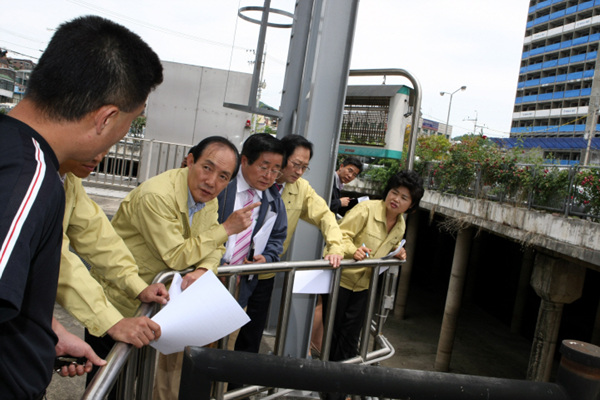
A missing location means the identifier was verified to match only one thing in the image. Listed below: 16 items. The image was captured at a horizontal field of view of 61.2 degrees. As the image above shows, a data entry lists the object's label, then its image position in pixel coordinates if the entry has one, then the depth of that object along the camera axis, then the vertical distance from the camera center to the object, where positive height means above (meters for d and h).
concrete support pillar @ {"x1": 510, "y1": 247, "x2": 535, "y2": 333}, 16.84 -3.03
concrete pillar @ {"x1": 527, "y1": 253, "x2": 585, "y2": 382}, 10.52 -1.86
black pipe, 1.03 -0.41
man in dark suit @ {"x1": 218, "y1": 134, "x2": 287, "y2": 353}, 3.01 -0.33
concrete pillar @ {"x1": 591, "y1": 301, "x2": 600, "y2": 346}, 15.23 -3.46
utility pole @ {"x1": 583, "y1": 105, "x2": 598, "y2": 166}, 49.81 +9.63
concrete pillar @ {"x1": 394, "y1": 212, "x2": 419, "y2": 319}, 17.70 -2.85
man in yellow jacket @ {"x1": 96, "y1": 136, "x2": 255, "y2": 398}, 2.34 -0.34
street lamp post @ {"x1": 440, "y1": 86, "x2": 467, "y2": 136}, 41.16 +8.25
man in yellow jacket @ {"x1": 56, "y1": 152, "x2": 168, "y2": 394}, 1.66 -0.47
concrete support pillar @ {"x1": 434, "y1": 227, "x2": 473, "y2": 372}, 14.05 -2.97
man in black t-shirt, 0.90 +0.00
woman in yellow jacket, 3.61 -0.42
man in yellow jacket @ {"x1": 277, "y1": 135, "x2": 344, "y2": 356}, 3.37 -0.20
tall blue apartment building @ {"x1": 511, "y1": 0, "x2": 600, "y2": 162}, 63.12 +18.75
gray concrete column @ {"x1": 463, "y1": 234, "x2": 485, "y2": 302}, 18.95 -2.92
